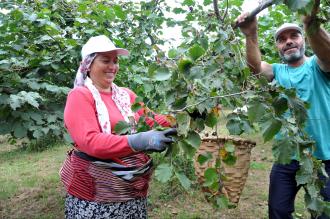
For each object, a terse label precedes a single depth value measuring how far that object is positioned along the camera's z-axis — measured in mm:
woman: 1995
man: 2484
